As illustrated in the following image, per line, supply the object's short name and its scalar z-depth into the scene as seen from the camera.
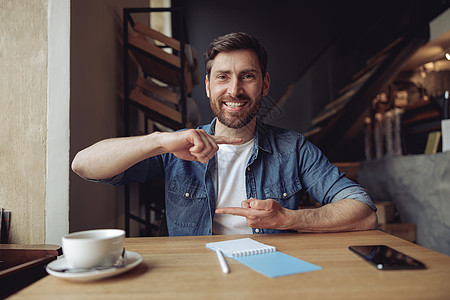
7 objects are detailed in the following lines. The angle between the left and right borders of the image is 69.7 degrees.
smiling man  1.08
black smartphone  0.62
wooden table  0.51
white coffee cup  0.58
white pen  0.62
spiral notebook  0.61
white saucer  0.56
